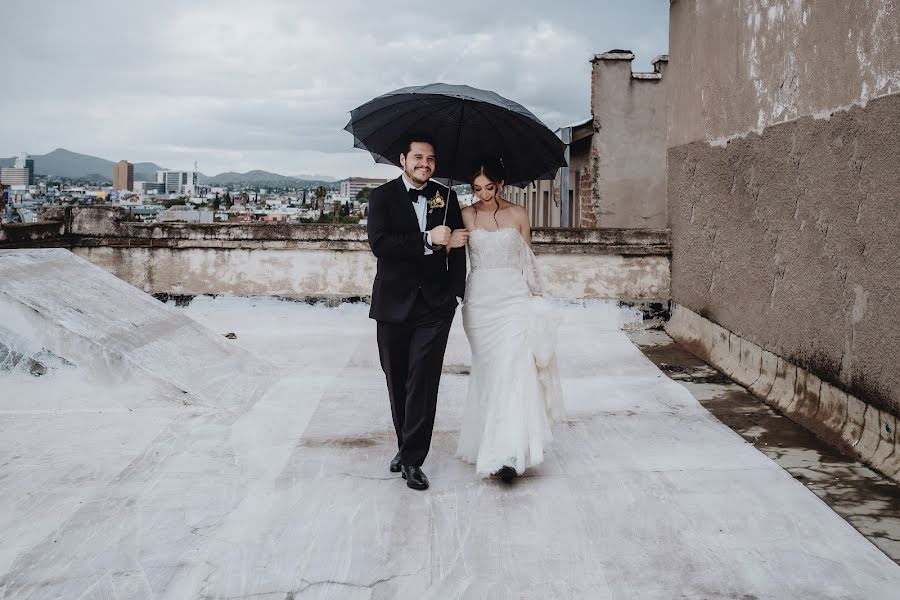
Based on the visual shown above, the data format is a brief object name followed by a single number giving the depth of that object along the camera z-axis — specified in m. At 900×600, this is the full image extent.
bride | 4.04
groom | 4.00
